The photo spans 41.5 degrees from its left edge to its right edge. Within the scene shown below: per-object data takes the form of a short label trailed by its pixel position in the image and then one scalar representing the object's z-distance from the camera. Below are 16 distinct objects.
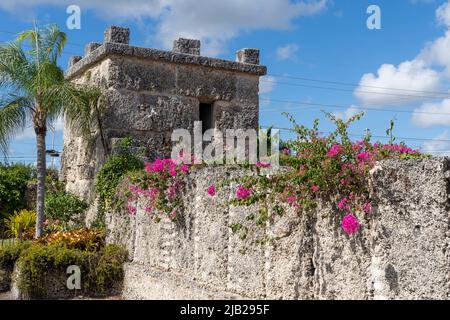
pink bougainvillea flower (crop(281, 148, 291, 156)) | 6.19
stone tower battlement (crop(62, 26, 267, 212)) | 11.84
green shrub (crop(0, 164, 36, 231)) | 16.00
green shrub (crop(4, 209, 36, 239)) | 12.27
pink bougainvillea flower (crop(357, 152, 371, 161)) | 4.98
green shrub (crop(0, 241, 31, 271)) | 10.29
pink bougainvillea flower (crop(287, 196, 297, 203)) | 5.57
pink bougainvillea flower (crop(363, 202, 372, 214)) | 4.80
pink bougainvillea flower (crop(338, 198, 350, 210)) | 4.97
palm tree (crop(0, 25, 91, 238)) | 11.34
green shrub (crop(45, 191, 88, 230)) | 12.12
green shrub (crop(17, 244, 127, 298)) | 9.51
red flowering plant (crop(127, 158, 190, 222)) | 8.31
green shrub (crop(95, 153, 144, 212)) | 11.17
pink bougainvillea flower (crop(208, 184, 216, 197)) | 7.18
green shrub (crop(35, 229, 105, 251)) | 10.40
